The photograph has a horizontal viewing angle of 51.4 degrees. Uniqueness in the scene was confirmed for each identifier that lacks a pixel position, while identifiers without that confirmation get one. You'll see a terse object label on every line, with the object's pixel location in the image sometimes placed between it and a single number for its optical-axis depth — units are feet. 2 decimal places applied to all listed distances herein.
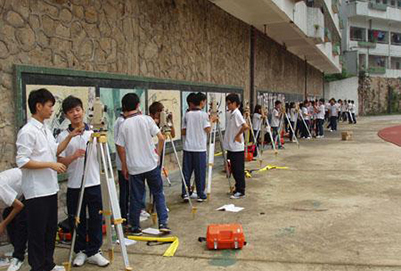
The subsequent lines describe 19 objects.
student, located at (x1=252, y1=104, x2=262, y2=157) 39.32
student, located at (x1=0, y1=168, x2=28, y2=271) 13.41
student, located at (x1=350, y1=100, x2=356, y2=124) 97.75
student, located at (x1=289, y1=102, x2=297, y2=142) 53.65
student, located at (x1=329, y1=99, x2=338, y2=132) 67.45
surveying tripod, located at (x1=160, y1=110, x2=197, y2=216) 19.17
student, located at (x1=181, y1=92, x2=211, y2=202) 22.11
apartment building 153.48
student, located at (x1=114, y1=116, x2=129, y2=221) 18.25
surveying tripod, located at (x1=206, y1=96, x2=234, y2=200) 22.49
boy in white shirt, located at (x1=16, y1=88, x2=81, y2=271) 11.84
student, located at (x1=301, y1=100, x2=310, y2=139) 56.59
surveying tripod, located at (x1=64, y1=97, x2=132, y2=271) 13.08
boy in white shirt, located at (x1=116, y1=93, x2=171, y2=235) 16.28
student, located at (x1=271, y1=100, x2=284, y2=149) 44.21
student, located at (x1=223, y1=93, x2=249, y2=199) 23.08
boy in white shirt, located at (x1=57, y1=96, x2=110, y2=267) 13.84
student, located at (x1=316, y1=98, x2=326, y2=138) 60.49
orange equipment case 15.11
